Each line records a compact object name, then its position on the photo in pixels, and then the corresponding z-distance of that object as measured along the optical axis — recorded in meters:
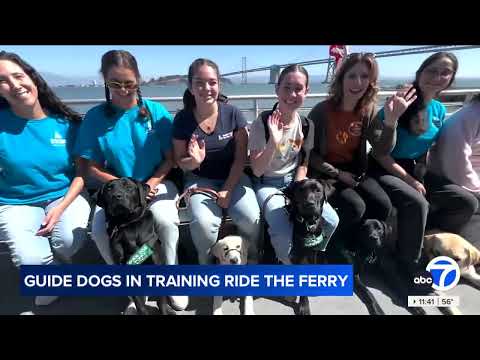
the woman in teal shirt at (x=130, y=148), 2.00
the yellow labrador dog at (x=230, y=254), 1.90
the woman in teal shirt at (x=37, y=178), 1.89
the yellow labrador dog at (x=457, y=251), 2.04
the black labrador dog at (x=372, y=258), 2.06
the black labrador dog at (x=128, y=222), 1.86
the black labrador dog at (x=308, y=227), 1.96
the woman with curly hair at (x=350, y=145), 2.17
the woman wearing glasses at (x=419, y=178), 2.13
